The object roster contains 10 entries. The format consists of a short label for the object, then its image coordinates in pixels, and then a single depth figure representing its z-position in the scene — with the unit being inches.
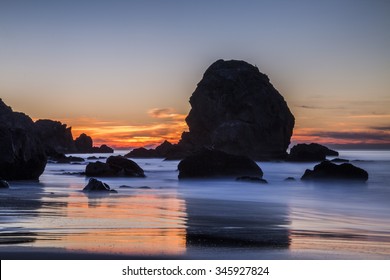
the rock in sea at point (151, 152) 3625.7
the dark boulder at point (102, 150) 5309.1
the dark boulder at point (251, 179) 874.9
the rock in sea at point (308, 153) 2603.3
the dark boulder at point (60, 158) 1953.1
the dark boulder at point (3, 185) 622.8
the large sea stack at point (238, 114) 3110.2
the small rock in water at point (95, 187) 619.7
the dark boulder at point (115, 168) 991.8
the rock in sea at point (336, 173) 928.9
